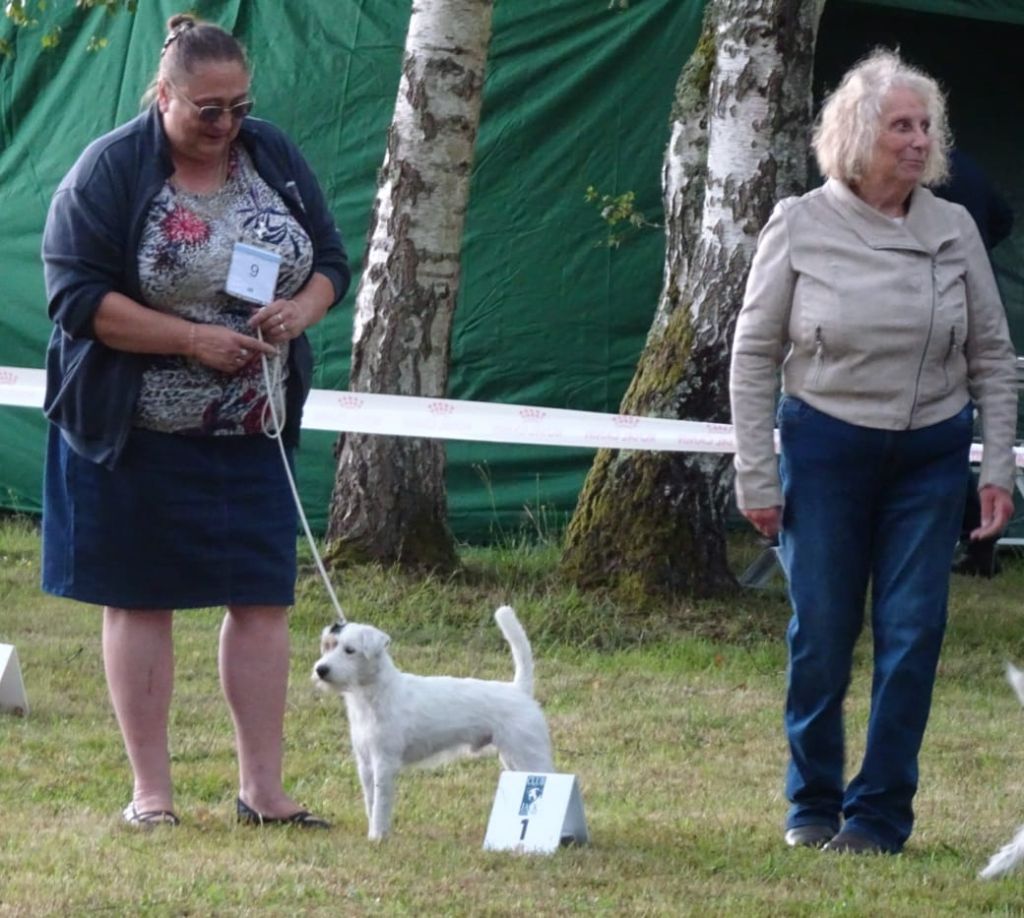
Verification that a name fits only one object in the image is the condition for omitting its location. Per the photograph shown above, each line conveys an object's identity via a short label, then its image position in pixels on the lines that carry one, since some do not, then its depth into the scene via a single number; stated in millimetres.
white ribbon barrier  13383
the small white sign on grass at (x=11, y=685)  10555
